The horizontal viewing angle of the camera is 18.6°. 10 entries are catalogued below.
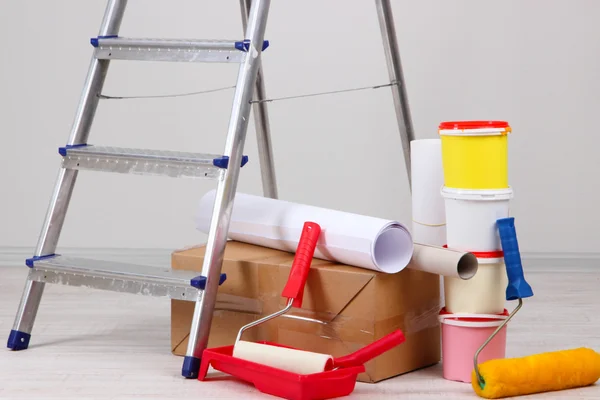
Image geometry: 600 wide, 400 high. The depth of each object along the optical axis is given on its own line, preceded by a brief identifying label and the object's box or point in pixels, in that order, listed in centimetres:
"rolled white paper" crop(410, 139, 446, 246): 371
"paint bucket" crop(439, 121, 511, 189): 350
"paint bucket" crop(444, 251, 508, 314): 354
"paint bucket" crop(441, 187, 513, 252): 352
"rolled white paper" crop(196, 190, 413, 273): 355
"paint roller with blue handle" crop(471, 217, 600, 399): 343
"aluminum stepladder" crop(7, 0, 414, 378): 358
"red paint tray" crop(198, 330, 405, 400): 339
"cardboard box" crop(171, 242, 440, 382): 355
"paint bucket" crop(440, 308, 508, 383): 354
